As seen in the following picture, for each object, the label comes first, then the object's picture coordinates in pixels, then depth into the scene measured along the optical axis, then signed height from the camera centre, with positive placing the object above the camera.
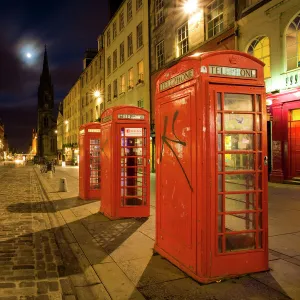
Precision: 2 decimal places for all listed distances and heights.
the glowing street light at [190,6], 20.81 +9.45
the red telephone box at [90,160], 11.55 -0.24
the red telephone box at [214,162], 4.23 -0.14
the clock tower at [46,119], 104.44 +12.12
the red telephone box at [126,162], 8.21 -0.23
